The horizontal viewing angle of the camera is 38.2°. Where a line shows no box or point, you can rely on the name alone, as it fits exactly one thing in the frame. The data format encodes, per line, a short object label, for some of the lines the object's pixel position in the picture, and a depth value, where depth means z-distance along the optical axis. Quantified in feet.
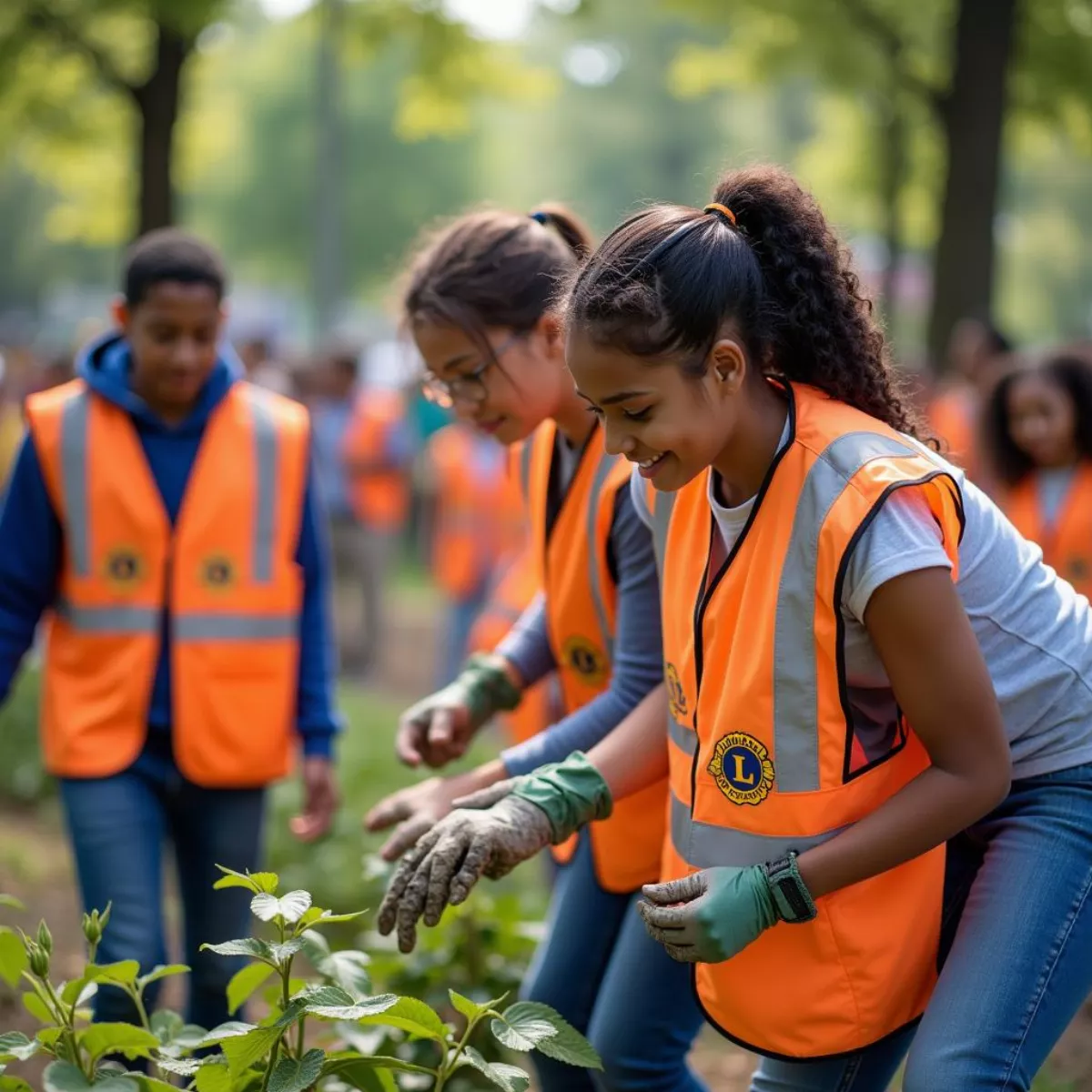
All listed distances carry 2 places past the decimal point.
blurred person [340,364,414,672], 33.81
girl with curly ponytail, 7.31
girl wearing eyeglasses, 9.25
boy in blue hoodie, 11.50
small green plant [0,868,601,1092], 7.38
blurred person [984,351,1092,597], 17.26
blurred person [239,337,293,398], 33.63
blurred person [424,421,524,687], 28.81
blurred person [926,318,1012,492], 27.96
